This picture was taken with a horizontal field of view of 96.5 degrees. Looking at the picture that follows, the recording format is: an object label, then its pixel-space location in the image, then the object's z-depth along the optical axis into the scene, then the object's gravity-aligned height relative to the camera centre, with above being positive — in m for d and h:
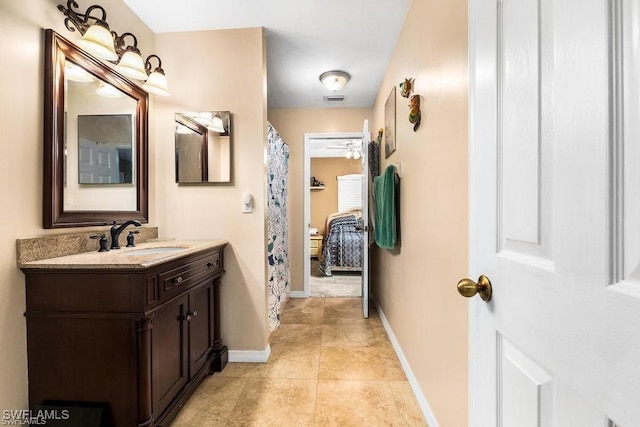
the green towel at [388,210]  2.15 +0.02
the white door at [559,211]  0.37 +0.00
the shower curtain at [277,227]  2.59 -0.14
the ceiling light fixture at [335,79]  2.72 +1.30
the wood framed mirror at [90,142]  1.34 +0.40
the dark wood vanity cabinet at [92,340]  1.25 -0.56
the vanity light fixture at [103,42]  1.43 +0.92
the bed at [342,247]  4.64 -0.56
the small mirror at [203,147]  2.10 +0.49
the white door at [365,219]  2.86 -0.07
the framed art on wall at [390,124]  2.32 +0.77
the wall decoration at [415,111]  1.62 +0.58
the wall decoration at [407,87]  1.79 +0.79
